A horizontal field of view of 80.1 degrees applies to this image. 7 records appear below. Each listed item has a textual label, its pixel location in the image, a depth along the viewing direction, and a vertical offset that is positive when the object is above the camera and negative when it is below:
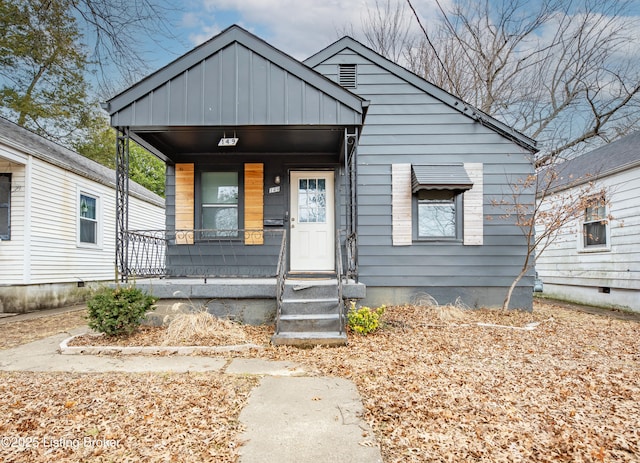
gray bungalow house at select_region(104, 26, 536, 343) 6.95 +0.80
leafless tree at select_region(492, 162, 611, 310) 6.52 +0.51
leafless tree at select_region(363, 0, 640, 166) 11.98 +6.31
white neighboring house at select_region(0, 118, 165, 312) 7.75 +0.39
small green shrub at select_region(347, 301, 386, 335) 5.04 -1.07
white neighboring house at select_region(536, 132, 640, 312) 7.55 -0.04
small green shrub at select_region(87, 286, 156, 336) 4.60 -0.85
